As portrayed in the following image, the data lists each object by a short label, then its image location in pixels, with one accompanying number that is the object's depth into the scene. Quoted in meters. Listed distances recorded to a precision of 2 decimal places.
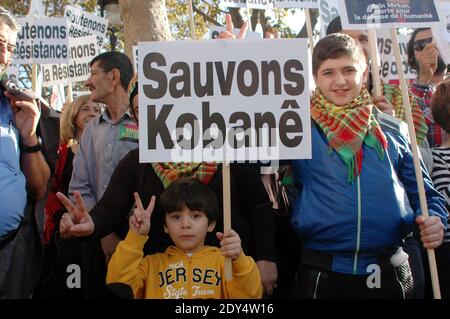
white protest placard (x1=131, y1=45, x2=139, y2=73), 6.78
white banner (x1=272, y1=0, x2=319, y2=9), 7.05
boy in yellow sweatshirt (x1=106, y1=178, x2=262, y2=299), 3.36
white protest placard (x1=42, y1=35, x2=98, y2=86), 8.53
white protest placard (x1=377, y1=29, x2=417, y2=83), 6.48
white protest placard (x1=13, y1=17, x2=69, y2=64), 7.70
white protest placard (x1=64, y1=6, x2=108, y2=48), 8.86
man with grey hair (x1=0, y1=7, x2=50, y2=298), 3.49
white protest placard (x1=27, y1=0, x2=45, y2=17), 8.50
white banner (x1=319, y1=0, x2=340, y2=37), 6.58
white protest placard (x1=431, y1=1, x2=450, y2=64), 4.58
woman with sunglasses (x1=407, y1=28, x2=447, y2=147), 5.33
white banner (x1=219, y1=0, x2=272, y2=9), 7.83
